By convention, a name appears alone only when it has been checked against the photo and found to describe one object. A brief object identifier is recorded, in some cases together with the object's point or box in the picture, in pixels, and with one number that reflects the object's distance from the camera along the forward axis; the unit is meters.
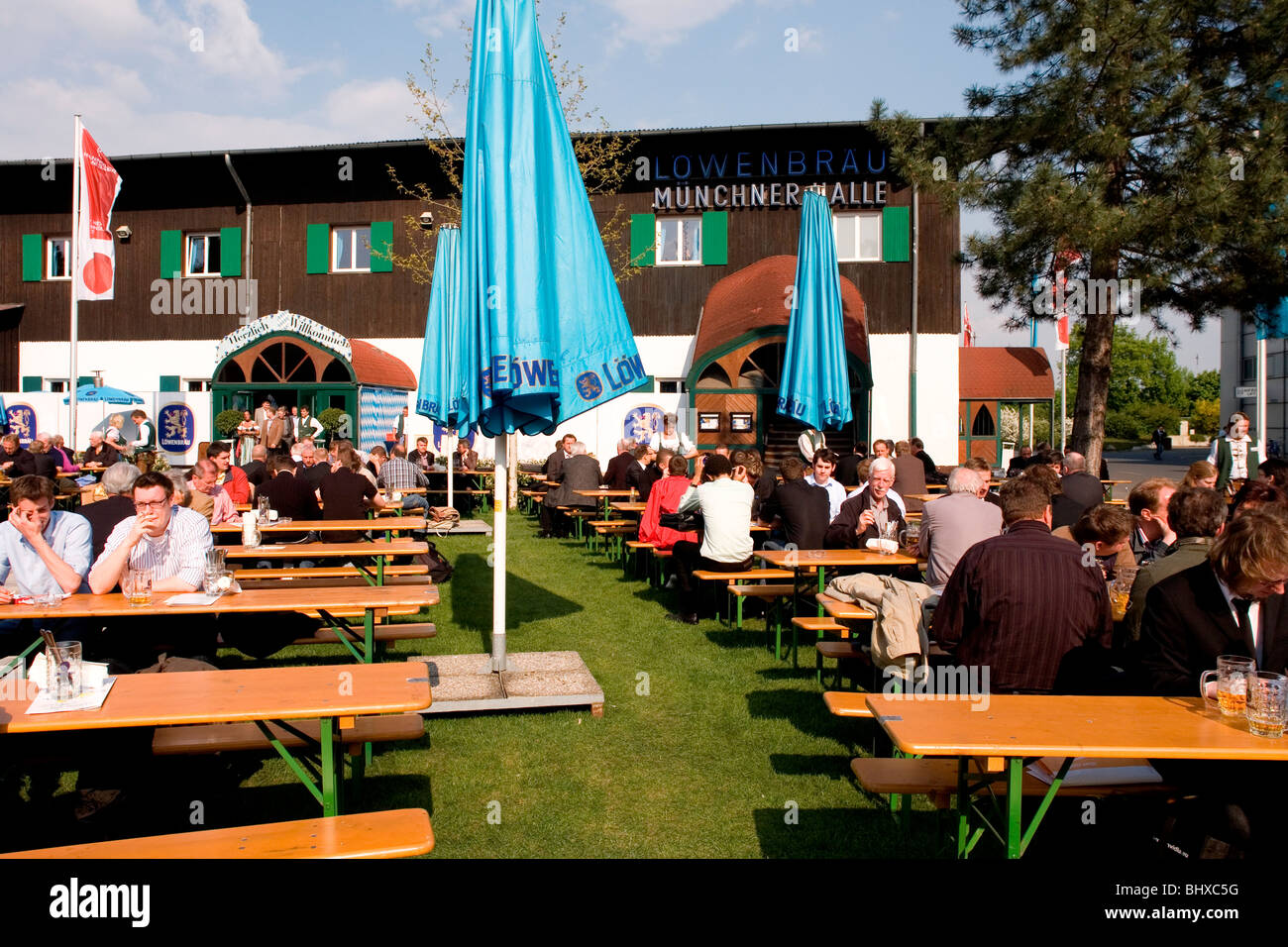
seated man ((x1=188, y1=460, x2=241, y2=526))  8.18
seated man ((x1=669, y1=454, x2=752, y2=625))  8.31
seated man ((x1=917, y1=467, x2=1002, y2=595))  5.77
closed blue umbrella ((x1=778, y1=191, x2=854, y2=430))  11.16
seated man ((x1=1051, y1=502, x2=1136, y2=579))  5.33
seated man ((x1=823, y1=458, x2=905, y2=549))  7.51
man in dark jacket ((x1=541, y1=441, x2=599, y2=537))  14.16
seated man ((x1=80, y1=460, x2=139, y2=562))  6.00
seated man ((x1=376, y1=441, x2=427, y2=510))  13.18
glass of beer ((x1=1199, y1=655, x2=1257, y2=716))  3.21
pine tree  11.63
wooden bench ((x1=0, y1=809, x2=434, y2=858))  2.69
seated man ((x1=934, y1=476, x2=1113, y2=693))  3.99
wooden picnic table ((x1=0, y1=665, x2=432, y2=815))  3.18
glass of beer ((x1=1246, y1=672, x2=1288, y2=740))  3.04
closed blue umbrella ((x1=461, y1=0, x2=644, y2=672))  5.52
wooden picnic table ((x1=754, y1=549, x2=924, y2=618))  6.69
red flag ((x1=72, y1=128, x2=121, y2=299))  15.16
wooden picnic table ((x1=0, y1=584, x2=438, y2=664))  4.75
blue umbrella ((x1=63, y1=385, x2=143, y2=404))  20.52
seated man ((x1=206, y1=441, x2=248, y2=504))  9.88
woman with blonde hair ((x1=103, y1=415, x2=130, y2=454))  17.23
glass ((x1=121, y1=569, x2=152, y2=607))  4.85
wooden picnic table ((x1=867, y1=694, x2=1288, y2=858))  2.88
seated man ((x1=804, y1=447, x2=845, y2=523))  8.83
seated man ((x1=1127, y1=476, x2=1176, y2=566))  5.54
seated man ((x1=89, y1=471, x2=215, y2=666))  5.17
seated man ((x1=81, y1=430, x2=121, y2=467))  15.14
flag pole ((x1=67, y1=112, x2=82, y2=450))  15.08
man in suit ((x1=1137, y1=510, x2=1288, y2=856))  3.08
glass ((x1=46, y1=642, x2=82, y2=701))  3.34
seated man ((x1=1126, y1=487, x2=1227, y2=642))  4.09
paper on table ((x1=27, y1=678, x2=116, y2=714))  3.26
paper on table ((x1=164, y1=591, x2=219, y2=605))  4.90
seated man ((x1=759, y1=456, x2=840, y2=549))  8.24
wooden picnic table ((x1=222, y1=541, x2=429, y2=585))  6.88
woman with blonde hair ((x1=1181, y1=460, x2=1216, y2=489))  7.03
